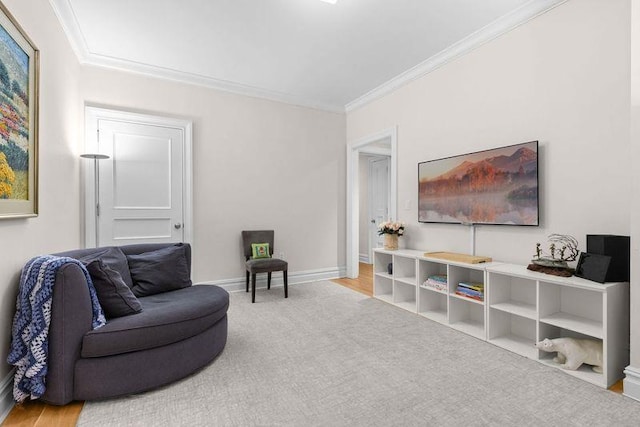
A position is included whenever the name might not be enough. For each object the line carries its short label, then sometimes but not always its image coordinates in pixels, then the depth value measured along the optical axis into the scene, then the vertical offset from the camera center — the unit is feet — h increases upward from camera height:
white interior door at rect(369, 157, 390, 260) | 22.29 +1.11
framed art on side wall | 5.85 +1.84
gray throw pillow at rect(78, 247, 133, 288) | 8.09 -1.26
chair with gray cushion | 12.78 -2.06
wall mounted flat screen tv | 9.02 +0.78
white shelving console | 6.79 -2.60
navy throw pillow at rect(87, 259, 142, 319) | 6.65 -1.70
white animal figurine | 7.14 -3.19
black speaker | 6.89 -0.96
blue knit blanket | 5.72 -2.18
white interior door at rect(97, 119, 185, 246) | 12.28 +1.14
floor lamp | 11.97 +0.93
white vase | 13.01 -1.22
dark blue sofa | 5.85 -2.68
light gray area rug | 5.64 -3.65
